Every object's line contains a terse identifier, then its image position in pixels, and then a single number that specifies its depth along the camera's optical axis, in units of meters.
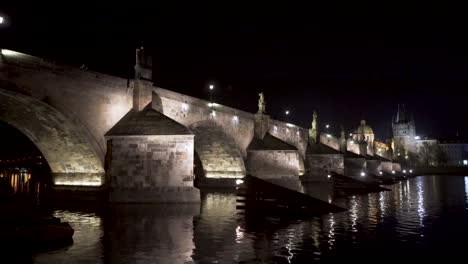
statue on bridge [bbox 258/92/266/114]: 38.26
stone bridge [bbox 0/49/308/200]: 18.42
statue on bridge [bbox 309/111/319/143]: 50.84
